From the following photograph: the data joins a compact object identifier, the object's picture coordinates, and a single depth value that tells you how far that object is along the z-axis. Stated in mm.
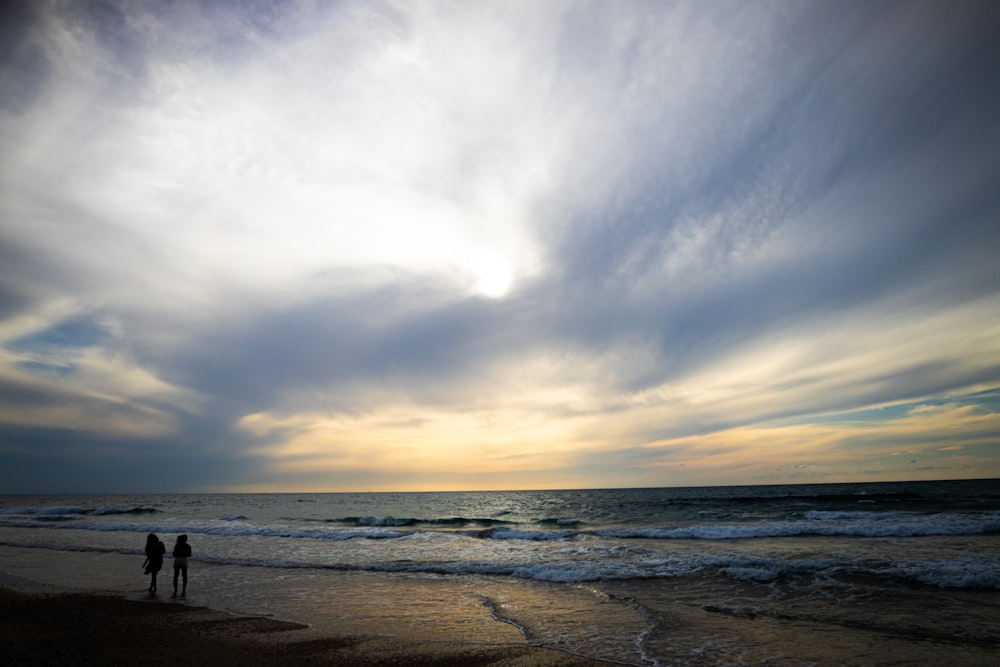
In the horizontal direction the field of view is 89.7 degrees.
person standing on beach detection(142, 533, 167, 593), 16109
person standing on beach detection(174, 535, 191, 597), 15922
